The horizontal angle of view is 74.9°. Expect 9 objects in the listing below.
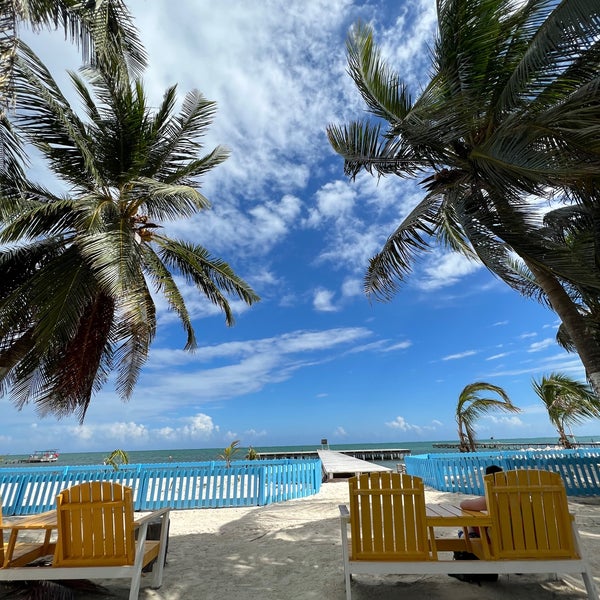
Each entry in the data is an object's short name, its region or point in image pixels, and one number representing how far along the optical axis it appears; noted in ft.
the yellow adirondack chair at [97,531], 10.87
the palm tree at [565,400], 41.11
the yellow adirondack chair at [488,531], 10.32
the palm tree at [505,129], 15.83
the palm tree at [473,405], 46.47
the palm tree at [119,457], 47.68
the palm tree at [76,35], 12.94
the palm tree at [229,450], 49.66
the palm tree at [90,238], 21.17
